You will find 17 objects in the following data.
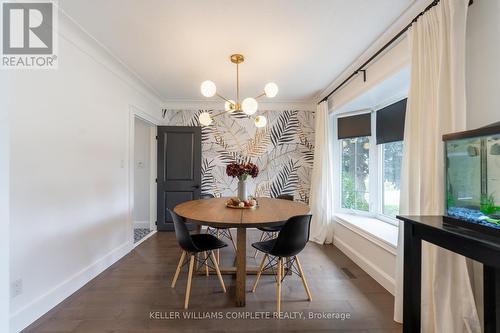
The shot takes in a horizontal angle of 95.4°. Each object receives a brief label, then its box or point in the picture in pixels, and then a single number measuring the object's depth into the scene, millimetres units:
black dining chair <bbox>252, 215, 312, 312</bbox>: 1926
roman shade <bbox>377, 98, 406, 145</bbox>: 2889
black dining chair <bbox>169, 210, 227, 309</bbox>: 2010
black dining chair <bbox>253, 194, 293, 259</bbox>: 2867
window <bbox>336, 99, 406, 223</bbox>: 3057
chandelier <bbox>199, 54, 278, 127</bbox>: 2352
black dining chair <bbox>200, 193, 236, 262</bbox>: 3850
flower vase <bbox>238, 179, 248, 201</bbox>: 2607
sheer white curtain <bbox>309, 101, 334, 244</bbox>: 3766
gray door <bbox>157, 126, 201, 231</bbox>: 4340
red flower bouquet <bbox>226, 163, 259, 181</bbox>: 2594
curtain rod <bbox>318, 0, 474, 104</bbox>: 1672
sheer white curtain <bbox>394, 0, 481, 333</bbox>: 1425
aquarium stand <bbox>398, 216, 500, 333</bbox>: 1021
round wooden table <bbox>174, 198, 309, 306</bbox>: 1878
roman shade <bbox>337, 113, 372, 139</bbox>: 3544
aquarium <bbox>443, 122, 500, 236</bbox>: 1080
